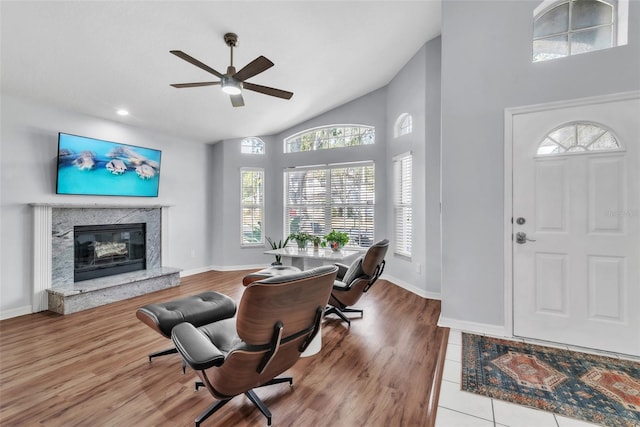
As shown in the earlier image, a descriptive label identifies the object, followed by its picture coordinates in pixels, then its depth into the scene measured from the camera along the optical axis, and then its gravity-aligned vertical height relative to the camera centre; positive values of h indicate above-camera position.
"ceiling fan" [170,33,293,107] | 2.41 +1.26
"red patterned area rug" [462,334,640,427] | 1.77 -1.19
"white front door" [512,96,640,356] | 2.42 -0.10
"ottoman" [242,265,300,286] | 3.11 -0.71
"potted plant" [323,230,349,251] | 4.53 -0.42
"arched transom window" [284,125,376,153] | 5.64 +1.58
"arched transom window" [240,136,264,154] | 6.32 +1.51
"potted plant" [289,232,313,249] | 4.75 -0.43
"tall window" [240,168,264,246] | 6.29 +0.18
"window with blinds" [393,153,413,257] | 4.76 +0.19
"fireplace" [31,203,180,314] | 3.71 -0.61
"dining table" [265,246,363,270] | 4.28 -0.63
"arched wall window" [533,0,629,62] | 2.56 +1.74
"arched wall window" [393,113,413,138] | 4.82 +1.54
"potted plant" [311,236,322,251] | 4.75 -0.47
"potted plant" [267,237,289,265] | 5.98 -0.66
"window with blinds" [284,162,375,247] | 5.59 +0.28
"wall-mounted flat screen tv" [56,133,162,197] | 3.96 +0.68
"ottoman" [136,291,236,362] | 2.23 -0.83
